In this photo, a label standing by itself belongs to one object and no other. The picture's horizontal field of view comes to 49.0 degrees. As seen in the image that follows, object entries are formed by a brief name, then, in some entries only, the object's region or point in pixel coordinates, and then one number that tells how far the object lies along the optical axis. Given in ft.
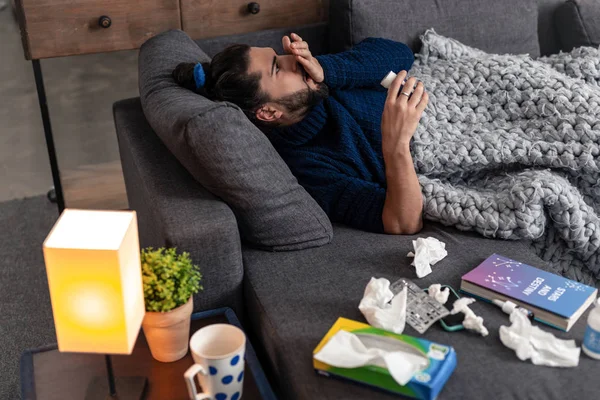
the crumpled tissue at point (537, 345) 3.91
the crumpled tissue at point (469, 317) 4.17
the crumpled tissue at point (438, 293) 4.42
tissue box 3.57
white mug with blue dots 3.63
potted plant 3.92
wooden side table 3.99
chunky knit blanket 5.13
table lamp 3.26
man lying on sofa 5.28
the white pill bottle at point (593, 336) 3.87
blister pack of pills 4.23
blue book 4.21
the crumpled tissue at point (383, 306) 4.15
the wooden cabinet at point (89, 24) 6.87
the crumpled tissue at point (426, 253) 4.80
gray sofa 3.82
